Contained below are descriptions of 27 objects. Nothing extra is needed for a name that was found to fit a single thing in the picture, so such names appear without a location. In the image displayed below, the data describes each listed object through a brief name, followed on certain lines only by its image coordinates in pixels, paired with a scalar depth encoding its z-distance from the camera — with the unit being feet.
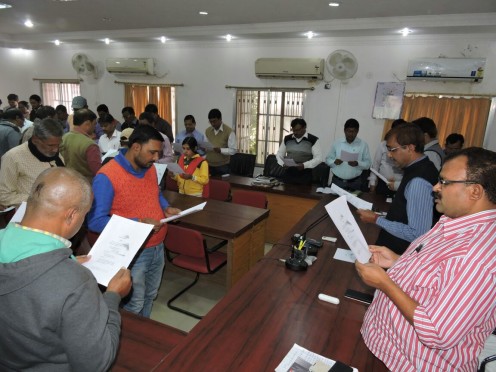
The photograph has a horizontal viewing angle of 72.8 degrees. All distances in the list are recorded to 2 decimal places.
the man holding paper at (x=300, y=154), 15.33
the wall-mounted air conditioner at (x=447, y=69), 16.63
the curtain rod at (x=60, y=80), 27.81
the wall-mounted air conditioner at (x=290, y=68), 19.33
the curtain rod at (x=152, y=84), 23.84
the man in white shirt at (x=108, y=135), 16.44
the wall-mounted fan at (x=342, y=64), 18.38
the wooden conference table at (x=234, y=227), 9.63
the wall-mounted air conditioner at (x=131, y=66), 23.63
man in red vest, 6.31
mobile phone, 5.60
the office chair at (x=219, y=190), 14.01
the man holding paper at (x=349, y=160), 14.43
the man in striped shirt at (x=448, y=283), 3.13
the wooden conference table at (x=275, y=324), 4.26
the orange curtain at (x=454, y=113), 17.33
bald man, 2.90
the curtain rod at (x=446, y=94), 16.97
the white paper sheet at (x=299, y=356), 4.12
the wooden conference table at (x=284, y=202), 13.76
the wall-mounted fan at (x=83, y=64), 25.50
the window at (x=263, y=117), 21.53
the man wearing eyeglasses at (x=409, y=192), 5.92
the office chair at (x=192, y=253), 9.00
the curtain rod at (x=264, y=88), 20.87
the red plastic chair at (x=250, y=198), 12.74
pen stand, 6.55
